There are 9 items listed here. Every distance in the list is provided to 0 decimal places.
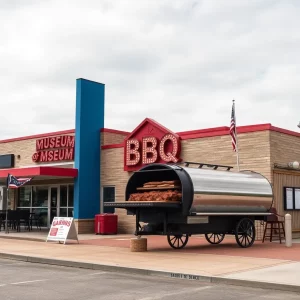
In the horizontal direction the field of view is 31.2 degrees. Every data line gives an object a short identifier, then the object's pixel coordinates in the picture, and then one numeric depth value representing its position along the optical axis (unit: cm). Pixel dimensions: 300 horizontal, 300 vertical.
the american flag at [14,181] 2469
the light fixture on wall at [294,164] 2133
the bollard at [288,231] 1809
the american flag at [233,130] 2031
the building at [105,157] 2114
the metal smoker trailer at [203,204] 1625
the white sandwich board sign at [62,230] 1983
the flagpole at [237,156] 2033
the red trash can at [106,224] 2455
